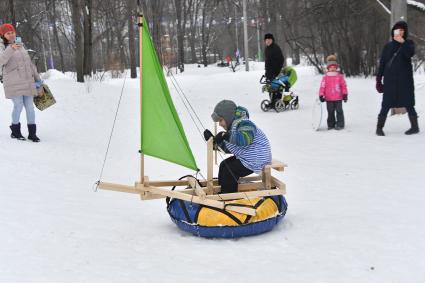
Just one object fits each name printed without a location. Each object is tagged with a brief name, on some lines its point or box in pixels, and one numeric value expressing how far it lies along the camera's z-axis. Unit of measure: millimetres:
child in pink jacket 9930
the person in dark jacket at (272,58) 13273
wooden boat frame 4508
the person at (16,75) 8000
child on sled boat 4832
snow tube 4426
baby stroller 13328
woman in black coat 8750
